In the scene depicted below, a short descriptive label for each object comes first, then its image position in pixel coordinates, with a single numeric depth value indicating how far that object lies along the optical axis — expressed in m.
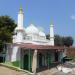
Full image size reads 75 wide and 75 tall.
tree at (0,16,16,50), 11.55
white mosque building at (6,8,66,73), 10.46
